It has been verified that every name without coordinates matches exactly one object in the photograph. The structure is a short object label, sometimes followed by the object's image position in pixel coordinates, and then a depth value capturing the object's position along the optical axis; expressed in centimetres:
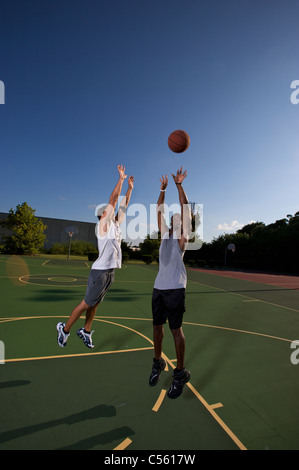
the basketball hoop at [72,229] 3469
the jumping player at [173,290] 272
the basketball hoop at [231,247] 3756
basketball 448
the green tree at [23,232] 2845
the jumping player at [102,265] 336
